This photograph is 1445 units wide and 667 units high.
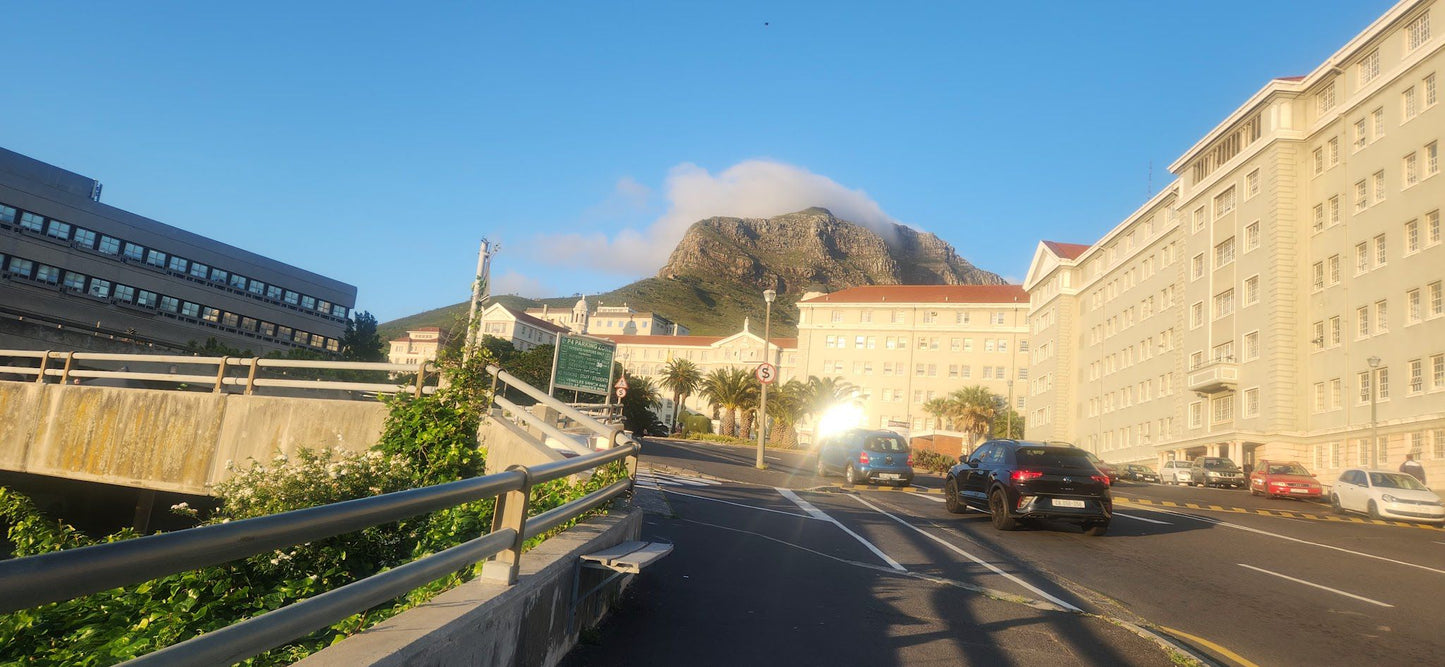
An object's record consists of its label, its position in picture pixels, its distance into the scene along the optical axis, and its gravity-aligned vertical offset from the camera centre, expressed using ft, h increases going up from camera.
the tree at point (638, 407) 262.88 +8.61
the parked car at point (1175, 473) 145.38 +2.87
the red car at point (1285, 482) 102.32 +2.22
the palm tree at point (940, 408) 303.07 +19.81
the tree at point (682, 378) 315.58 +22.28
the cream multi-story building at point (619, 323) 530.27 +69.49
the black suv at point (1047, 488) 45.65 -0.57
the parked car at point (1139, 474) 158.54 +2.21
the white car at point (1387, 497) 73.51 +1.18
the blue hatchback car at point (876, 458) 82.12 +0.14
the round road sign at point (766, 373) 95.10 +8.17
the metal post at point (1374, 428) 112.98 +10.36
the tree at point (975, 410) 293.84 +19.53
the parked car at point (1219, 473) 134.00 +3.16
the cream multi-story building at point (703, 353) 407.03 +43.04
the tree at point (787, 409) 265.54 +12.52
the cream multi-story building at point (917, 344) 322.96 +44.85
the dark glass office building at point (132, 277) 209.87 +29.81
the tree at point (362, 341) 304.50 +24.25
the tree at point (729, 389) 260.62 +16.50
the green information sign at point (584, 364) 114.01 +8.70
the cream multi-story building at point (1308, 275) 120.67 +37.55
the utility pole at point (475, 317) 37.40 +4.53
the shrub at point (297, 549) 18.62 -3.94
